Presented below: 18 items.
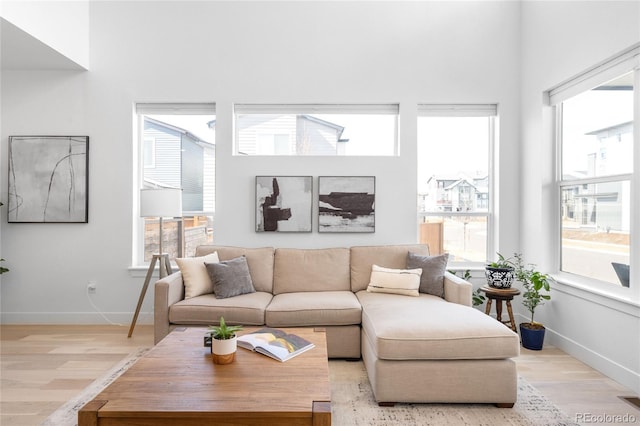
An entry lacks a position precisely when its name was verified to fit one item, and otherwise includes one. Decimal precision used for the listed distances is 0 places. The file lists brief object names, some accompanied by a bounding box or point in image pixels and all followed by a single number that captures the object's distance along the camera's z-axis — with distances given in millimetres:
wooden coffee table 1488
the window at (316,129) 4078
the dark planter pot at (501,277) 3406
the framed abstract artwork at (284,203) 3961
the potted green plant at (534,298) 3248
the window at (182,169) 4133
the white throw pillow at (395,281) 3287
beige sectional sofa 2270
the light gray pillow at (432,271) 3320
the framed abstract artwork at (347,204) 3973
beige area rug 2127
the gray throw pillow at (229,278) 3225
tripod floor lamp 3500
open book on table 2017
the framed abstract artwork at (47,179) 3939
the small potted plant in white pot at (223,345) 1915
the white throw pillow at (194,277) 3277
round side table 3348
